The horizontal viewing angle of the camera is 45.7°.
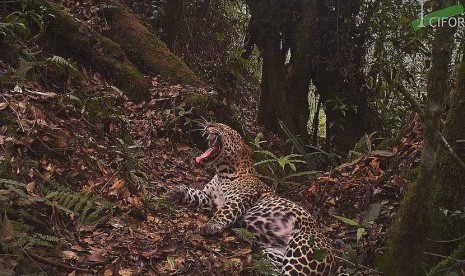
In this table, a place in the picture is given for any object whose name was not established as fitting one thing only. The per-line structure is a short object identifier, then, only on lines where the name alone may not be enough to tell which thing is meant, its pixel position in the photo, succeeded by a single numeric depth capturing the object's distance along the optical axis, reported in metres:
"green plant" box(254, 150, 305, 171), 7.75
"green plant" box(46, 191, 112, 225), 4.63
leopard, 5.35
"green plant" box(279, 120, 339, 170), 8.87
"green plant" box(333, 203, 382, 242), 5.30
